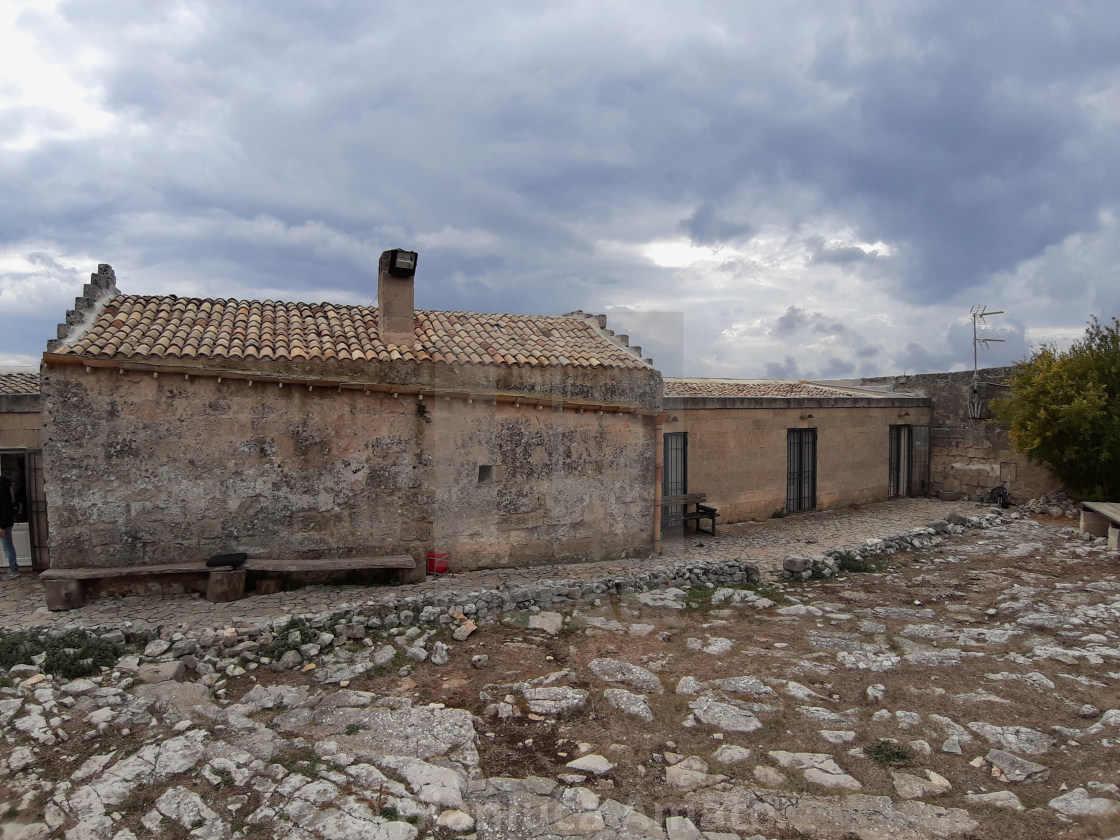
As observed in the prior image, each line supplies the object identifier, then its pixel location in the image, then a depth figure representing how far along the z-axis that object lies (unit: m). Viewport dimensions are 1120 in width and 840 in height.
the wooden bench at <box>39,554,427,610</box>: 7.46
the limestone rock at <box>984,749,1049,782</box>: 4.44
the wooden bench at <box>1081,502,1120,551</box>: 11.82
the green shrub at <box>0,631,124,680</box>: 5.94
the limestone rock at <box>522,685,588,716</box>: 5.46
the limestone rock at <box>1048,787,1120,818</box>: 3.94
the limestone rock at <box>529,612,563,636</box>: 7.45
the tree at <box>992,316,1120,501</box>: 13.95
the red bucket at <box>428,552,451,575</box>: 9.23
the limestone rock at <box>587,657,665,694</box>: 5.95
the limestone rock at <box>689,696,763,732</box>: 5.17
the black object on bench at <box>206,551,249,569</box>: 7.91
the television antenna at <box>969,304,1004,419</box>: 17.11
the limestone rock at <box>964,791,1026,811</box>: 4.11
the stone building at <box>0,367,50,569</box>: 9.31
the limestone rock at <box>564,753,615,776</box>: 4.55
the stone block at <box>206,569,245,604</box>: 7.86
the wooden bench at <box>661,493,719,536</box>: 12.79
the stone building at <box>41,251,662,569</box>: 7.95
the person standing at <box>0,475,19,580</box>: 8.88
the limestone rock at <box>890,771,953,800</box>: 4.27
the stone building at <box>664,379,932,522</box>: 13.74
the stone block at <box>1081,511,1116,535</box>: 12.23
